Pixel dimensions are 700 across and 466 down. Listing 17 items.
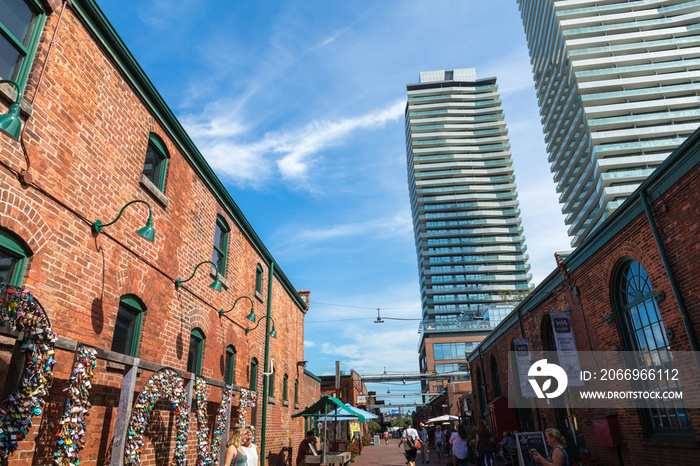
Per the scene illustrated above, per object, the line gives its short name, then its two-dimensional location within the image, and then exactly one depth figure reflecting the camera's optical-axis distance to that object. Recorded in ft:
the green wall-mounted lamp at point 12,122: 13.34
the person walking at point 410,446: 48.85
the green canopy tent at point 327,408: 46.52
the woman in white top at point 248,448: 25.61
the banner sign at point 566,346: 42.09
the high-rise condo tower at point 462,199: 341.02
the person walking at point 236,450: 24.61
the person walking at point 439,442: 68.23
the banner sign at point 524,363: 52.03
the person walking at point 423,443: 68.80
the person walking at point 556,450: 20.03
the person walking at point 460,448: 35.17
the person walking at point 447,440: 66.04
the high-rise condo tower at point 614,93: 199.21
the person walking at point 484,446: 34.32
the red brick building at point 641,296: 27.91
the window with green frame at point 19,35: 16.57
